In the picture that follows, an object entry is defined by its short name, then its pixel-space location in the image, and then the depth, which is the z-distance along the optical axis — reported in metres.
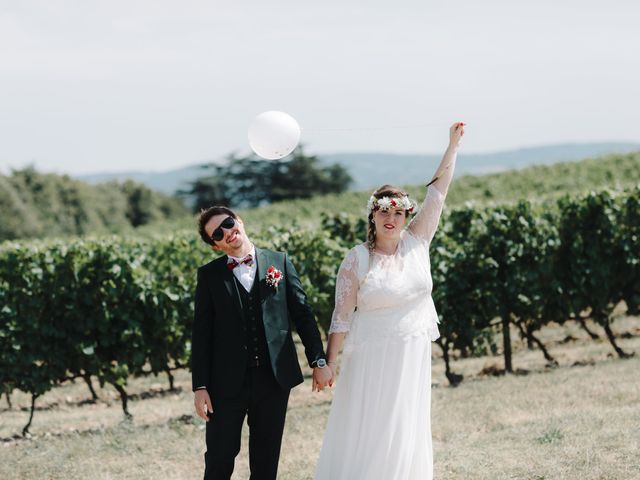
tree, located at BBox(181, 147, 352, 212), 82.19
